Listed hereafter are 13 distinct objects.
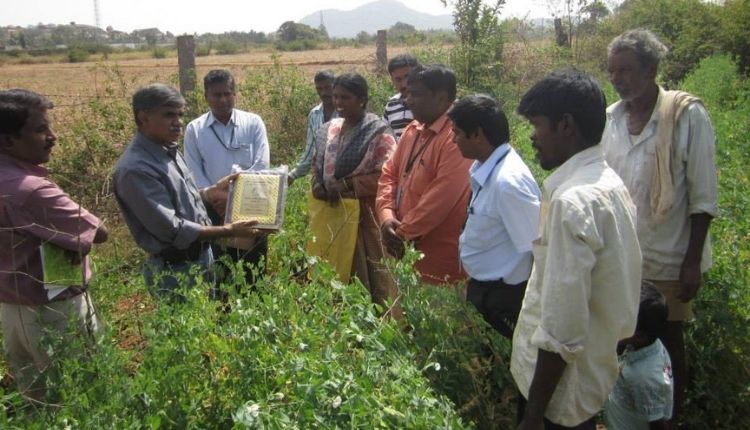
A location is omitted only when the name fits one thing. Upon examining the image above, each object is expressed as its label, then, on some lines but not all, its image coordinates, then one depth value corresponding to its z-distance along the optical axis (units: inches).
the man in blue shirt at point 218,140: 185.0
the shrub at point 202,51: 1449.4
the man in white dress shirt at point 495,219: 117.6
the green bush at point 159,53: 1317.7
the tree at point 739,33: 642.2
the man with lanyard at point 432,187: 145.8
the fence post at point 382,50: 441.4
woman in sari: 178.1
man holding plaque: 132.8
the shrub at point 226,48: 1637.6
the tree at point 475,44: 388.2
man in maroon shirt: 112.3
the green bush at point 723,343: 126.6
